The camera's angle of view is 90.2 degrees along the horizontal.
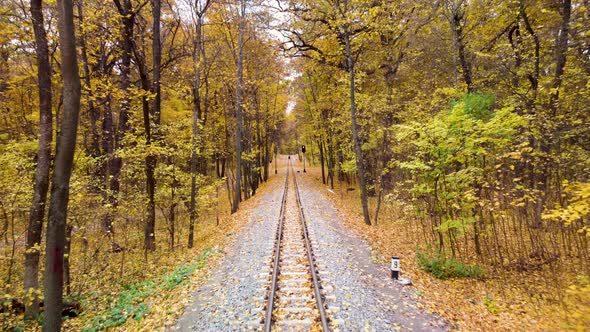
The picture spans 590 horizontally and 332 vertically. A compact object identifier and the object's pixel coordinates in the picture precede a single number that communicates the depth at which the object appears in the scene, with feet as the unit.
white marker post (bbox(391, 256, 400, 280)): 23.95
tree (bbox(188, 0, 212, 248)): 38.93
